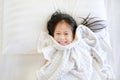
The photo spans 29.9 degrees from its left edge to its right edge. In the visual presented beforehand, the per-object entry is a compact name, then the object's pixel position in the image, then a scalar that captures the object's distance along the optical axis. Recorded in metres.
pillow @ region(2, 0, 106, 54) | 1.16
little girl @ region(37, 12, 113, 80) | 1.09
